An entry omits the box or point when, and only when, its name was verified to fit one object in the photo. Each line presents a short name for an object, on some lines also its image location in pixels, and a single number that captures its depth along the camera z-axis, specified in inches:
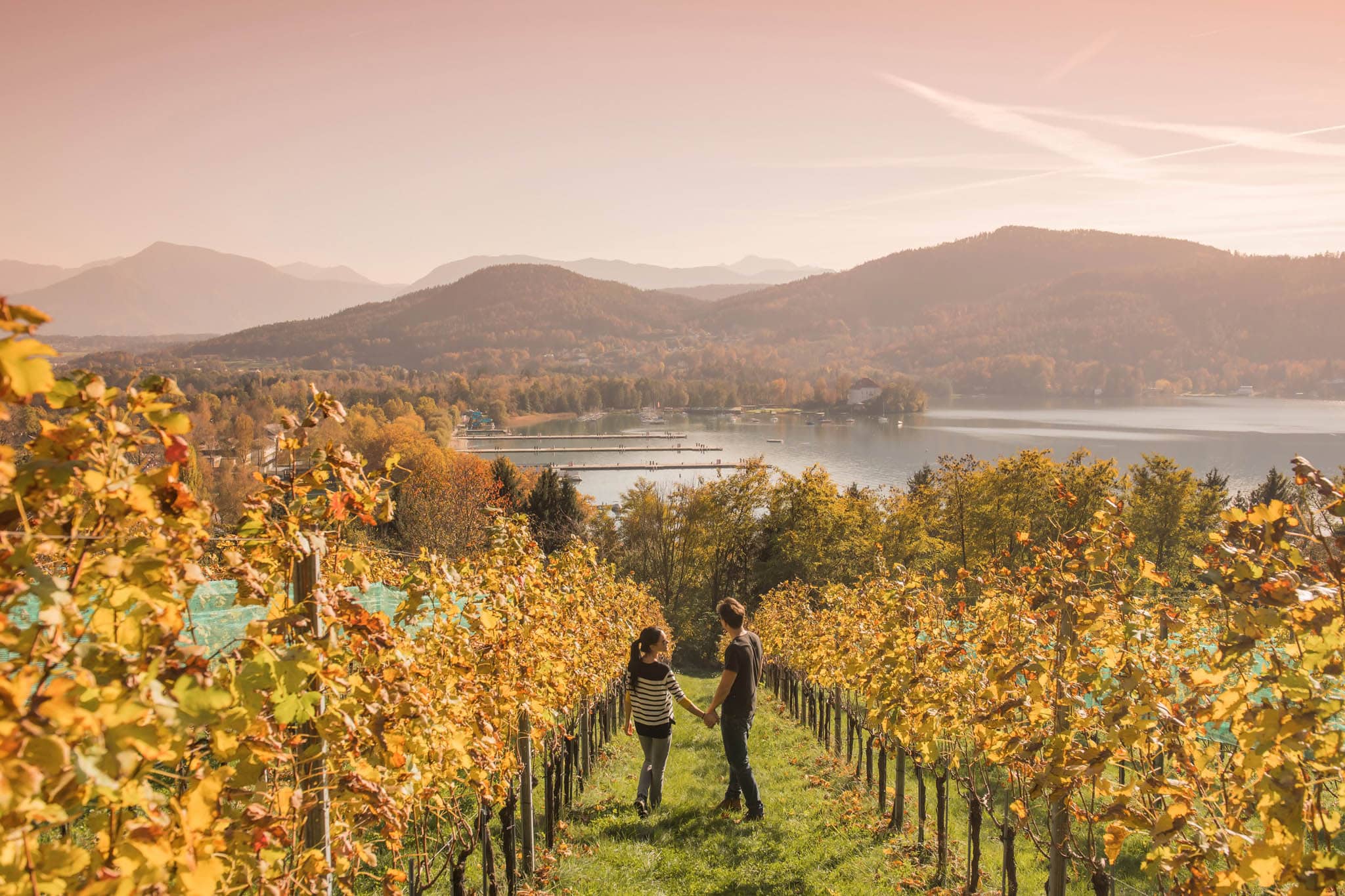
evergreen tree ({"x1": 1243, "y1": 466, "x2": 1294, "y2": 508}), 1590.8
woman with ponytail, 253.4
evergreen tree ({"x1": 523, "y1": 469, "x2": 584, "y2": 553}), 1343.5
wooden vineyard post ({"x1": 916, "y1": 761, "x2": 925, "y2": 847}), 253.1
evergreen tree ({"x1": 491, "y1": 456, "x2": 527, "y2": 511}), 1678.2
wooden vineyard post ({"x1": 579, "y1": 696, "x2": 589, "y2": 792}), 339.0
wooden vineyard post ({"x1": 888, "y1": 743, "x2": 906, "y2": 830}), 276.8
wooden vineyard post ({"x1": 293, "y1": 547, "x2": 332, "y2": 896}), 91.8
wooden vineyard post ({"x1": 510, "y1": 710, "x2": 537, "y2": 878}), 217.8
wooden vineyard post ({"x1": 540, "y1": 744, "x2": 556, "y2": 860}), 240.8
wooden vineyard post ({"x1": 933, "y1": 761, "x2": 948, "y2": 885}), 241.0
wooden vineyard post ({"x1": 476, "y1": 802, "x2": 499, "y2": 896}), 176.6
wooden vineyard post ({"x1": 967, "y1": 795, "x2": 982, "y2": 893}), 220.5
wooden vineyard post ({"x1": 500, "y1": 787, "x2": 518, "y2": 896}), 199.2
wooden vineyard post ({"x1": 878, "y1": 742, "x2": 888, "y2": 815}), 291.1
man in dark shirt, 247.8
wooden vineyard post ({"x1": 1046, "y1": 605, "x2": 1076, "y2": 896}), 147.9
